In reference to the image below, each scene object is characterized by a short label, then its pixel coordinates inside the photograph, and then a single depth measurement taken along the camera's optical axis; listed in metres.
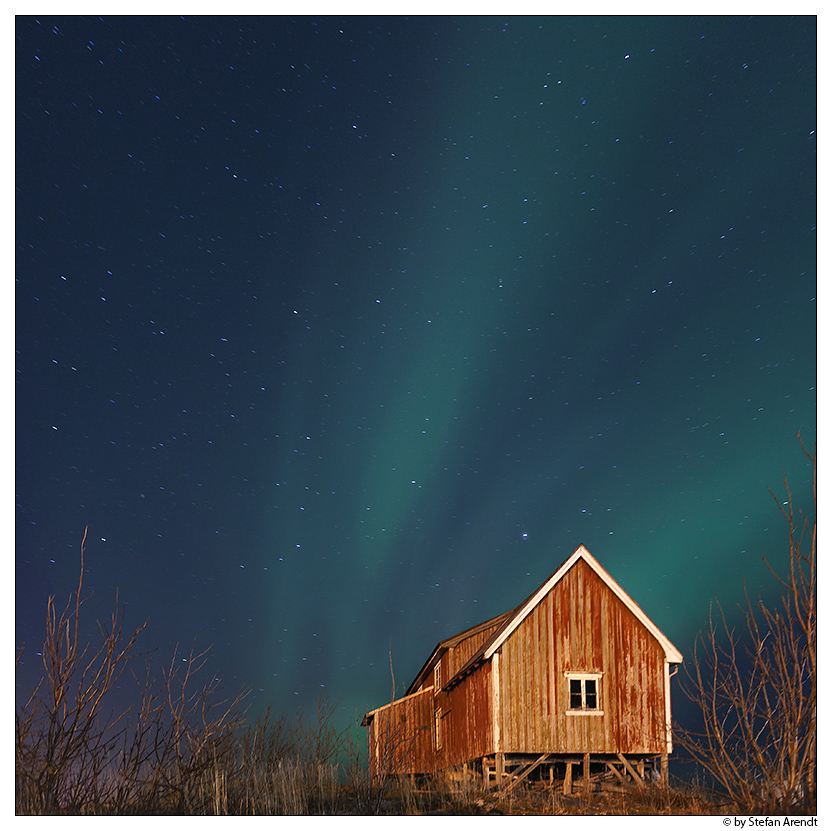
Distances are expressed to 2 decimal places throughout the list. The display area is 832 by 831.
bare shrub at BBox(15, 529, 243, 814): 7.20
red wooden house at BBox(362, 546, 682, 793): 20.30
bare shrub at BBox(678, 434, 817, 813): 7.55
